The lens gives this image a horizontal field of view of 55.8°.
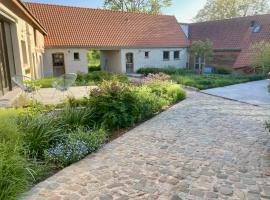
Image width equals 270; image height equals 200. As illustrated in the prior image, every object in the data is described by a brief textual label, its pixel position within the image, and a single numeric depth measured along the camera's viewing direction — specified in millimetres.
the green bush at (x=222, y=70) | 21062
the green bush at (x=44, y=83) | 13062
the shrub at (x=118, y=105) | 6531
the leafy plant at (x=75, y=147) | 4638
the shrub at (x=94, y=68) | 26877
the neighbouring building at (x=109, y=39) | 20672
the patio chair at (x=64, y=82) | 10148
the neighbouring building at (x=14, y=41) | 9188
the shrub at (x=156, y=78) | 10933
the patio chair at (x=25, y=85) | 9101
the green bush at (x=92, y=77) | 15117
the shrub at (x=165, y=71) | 20750
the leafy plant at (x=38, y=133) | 4777
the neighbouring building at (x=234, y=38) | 20688
